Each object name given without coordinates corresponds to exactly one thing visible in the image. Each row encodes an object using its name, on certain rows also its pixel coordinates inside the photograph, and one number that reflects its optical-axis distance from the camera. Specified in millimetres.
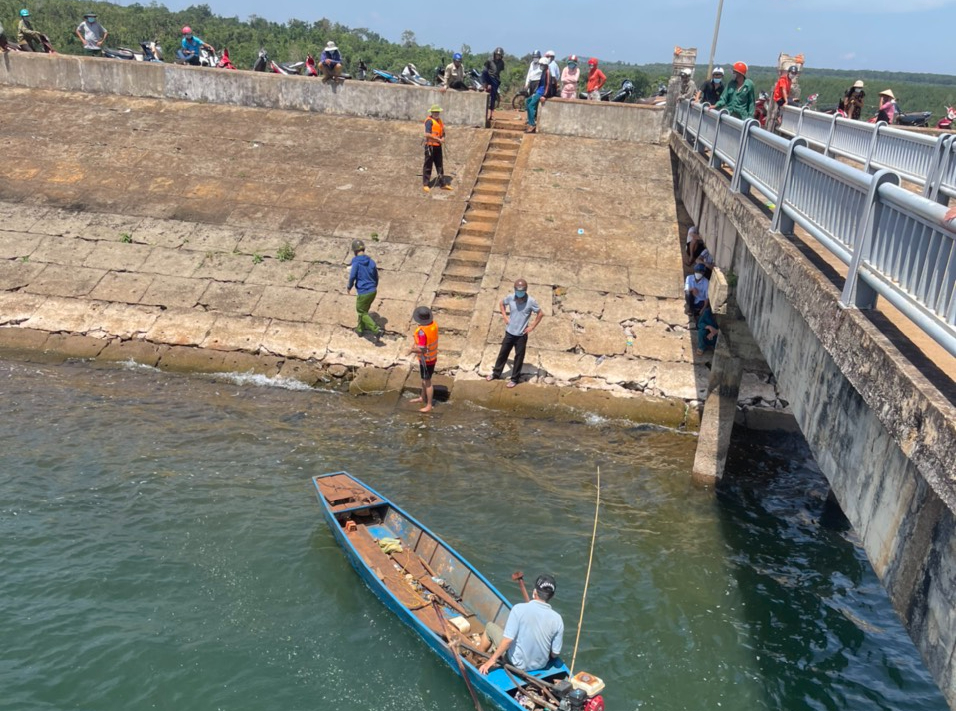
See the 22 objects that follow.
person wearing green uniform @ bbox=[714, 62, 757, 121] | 14859
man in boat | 7223
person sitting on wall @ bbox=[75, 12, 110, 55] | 24922
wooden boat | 7332
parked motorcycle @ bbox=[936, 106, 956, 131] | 24438
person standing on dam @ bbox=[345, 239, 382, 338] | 15141
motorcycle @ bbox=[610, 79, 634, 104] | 25297
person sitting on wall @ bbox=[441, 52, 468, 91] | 22844
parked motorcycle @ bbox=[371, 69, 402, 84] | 26109
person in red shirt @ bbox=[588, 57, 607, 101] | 24305
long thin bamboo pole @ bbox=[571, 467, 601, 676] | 8336
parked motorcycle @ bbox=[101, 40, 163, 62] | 26328
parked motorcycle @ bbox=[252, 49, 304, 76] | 25703
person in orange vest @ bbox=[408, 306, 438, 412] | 13570
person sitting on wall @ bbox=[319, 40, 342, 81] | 22969
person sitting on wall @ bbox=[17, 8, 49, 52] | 24672
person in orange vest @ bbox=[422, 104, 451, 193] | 18891
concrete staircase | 16172
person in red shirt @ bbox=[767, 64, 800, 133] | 19469
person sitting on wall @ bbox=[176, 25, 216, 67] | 24906
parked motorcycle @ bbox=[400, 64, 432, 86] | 26203
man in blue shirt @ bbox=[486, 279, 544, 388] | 14273
